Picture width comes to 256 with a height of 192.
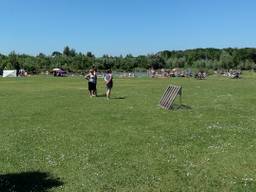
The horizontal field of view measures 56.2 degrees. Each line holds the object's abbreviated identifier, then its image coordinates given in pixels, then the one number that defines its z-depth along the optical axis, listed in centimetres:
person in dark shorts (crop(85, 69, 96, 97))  1774
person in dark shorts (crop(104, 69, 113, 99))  1666
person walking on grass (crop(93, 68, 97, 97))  1798
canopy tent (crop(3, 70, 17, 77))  5190
